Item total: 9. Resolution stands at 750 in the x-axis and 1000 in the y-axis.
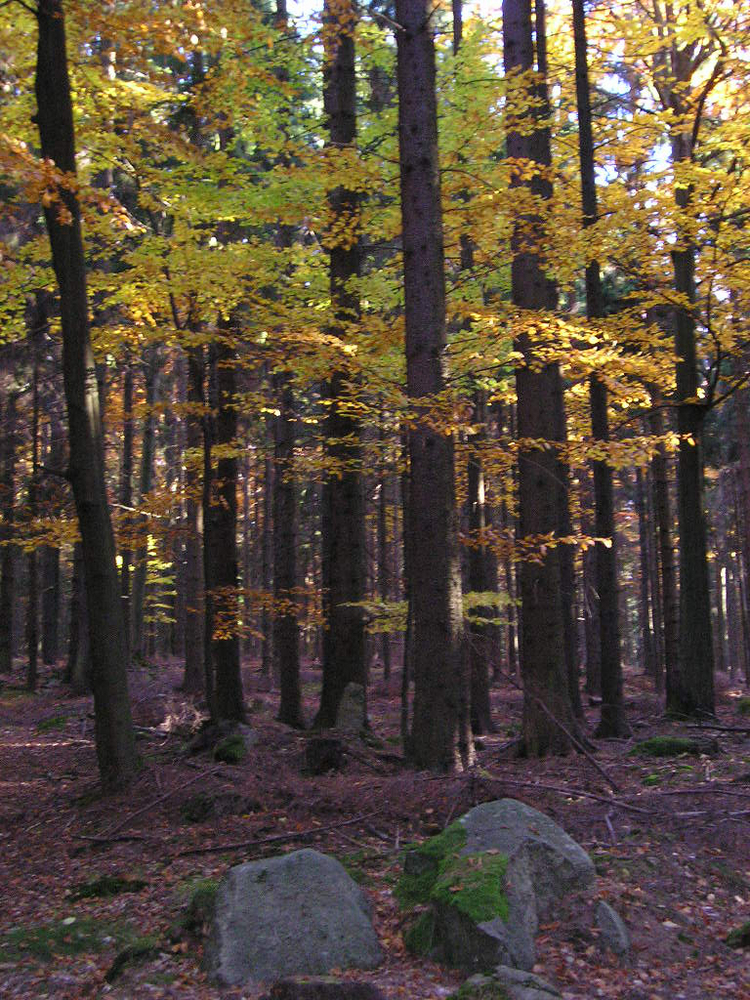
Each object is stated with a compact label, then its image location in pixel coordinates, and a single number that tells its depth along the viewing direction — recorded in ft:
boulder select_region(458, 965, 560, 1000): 14.16
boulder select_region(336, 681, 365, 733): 43.09
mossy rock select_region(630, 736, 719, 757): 34.27
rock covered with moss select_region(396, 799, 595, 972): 16.39
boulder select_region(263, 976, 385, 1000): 14.42
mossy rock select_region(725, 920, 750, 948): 16.73
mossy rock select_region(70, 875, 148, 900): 21.84
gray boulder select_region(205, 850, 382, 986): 16.70
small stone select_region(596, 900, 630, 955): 16.90
